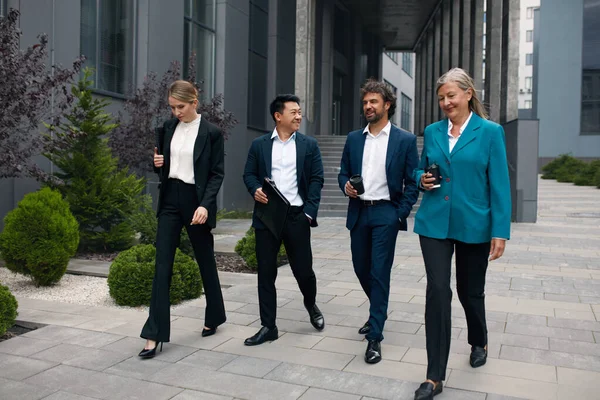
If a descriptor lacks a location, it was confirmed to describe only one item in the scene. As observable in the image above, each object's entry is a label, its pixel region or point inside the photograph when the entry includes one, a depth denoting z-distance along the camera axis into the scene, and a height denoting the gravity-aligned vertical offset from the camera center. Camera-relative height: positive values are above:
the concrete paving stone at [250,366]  4.31 -1.21
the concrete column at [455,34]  29.09 +7.40
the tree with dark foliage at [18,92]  6.61 +1.02
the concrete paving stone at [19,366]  4.21 -1.22
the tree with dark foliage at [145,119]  11.09 +1.30
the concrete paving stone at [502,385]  3.97 -1.23
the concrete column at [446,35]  31.50 +7.80
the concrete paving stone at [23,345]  4.73 -1.20
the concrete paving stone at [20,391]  3.81 -1.24
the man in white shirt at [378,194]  4.71 -0.01
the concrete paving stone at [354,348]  4.77 -1.20
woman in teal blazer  3.94 -0.03
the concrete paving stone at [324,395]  3.84 -1.23
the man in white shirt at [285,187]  5.05 +0.04
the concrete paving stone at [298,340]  5.03 -1.19
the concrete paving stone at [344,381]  3.95 -1.22
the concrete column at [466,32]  25.19 +6.60
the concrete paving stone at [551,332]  5.41 -1.19
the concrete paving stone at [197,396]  3.83 -1.24
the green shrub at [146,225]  8.29 -0.46
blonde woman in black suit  4.73 +0.01
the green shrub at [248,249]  8.53 -0.79
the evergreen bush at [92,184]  9.26 +0.07
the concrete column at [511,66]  17.03 +3.42
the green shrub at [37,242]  6.94 -0.59
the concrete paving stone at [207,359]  4.46 -1.21
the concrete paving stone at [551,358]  4.62 -1.21
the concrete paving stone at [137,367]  4.26 -1.22
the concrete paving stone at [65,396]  3.80 -1.24
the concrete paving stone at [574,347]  4.98 -1.21
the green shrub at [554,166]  37.78 +1.81
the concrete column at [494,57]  18.70 +4.04
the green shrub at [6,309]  5.03 -0.98
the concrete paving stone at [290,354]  4.56 -1.21
